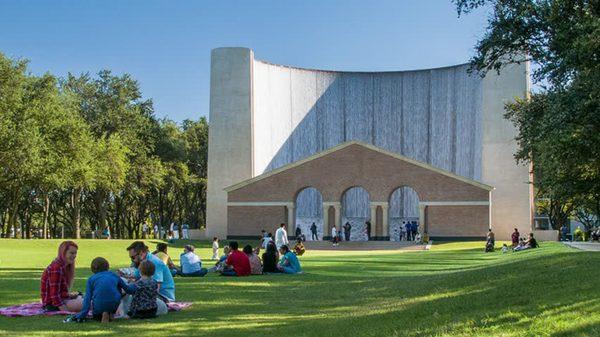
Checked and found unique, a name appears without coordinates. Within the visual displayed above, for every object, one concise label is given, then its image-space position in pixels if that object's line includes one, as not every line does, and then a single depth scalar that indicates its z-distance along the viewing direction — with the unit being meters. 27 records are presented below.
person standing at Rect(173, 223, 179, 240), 56.33
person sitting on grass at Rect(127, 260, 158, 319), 11.23
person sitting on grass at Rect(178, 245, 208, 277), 20.22
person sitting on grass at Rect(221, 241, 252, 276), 20.67
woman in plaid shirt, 11.87
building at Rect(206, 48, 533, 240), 57.56
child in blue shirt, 10.90
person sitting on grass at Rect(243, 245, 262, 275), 21.05
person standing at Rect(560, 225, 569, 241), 61.90
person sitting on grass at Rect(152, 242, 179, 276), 16.67
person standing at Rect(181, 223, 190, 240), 63.53
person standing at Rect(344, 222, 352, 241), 56.31
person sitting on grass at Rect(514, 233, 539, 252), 35.66
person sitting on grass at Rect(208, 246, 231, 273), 21.35
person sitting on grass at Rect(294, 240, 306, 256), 35.25
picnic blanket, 11.60
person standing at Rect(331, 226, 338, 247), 53.09
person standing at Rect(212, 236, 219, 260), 32.06
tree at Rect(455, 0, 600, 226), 18.58
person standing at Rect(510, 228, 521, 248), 39.91
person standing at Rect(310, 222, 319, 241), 56.00
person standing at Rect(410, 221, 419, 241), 57.51
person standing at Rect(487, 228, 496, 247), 39.94
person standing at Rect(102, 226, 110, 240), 61.09
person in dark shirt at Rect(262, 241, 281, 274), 21.98
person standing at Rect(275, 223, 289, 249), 33.50
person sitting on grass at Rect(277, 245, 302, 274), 22.10
